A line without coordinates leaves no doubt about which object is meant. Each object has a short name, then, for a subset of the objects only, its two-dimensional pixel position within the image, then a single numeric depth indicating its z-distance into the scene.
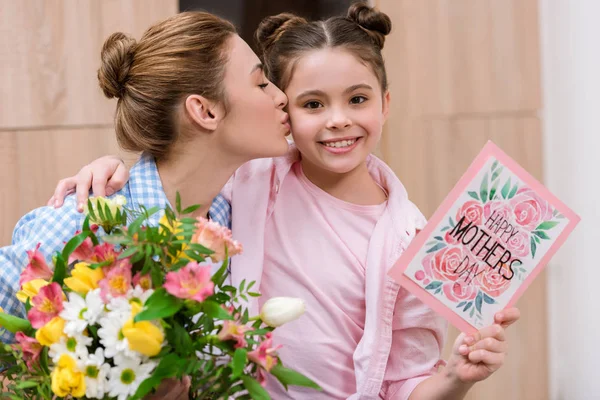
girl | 1.65
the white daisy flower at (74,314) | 1.31
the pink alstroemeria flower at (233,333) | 1.33
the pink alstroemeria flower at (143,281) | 1.33
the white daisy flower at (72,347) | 1.31
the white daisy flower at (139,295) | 1.32
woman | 1.66
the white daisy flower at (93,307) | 1.31
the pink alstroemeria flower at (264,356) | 1.33
